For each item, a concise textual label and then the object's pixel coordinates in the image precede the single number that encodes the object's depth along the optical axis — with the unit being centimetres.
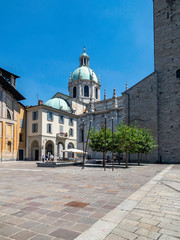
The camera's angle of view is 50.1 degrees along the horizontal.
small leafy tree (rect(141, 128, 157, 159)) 2192
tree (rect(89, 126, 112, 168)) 2052
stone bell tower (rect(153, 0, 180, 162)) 2750
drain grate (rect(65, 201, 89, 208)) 538
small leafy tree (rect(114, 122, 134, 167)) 1925
